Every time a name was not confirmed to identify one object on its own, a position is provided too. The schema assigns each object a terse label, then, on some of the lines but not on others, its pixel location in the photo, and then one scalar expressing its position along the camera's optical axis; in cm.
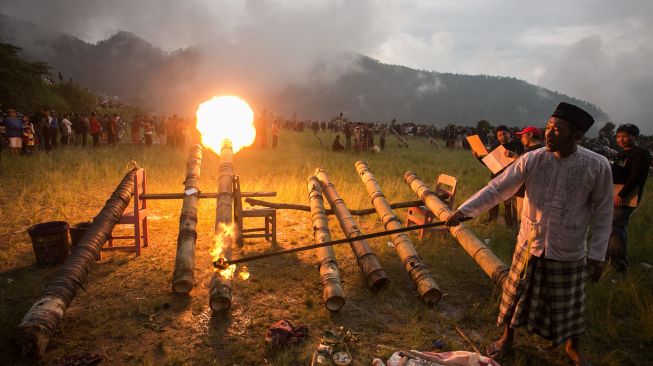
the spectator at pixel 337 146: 2408
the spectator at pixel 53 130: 1742
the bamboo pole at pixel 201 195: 692
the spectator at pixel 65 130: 1920
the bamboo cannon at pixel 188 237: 491
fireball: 920
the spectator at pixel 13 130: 1434
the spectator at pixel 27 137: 1535
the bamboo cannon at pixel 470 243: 507
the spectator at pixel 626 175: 554
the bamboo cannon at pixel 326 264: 469
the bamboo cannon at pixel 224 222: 448
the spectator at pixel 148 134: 2131
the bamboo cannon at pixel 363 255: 523
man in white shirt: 323
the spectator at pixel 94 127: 1952
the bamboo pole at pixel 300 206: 774
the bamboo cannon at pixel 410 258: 498
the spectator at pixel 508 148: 790
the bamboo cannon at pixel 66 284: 352
